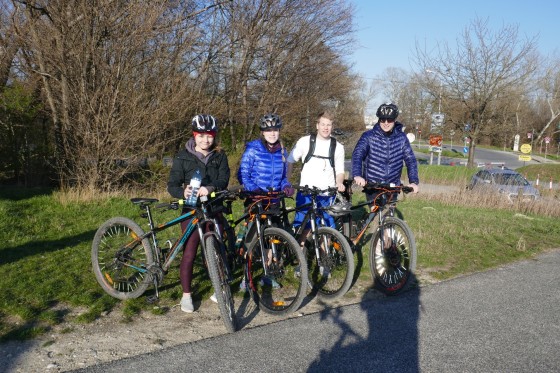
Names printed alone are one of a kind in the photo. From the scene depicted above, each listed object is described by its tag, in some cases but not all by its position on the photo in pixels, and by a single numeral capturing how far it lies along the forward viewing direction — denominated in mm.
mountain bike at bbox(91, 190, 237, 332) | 4418
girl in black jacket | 4488
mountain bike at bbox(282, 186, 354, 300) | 4875
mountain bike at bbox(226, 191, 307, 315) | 4488
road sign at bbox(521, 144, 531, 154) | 36412
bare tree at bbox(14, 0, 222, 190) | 10617
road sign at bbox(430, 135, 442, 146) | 33688
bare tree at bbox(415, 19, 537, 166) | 30234
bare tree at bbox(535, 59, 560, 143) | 62719
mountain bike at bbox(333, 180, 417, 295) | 5164
